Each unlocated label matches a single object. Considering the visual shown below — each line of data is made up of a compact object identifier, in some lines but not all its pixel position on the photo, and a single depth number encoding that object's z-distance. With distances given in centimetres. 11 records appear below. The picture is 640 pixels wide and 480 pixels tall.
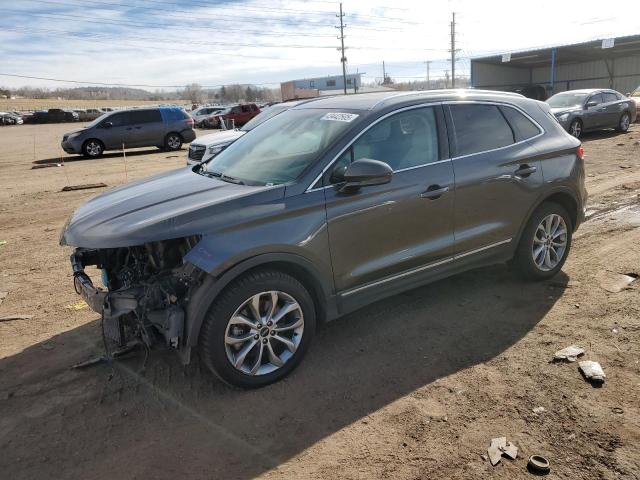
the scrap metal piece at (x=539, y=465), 263
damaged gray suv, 322
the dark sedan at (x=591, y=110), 1688
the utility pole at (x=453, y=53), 6290
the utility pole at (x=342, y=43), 6633
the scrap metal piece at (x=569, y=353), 366
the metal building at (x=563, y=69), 3894
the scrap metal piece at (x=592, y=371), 338
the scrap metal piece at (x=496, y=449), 273
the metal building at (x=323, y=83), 8093
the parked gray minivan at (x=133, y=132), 1850
